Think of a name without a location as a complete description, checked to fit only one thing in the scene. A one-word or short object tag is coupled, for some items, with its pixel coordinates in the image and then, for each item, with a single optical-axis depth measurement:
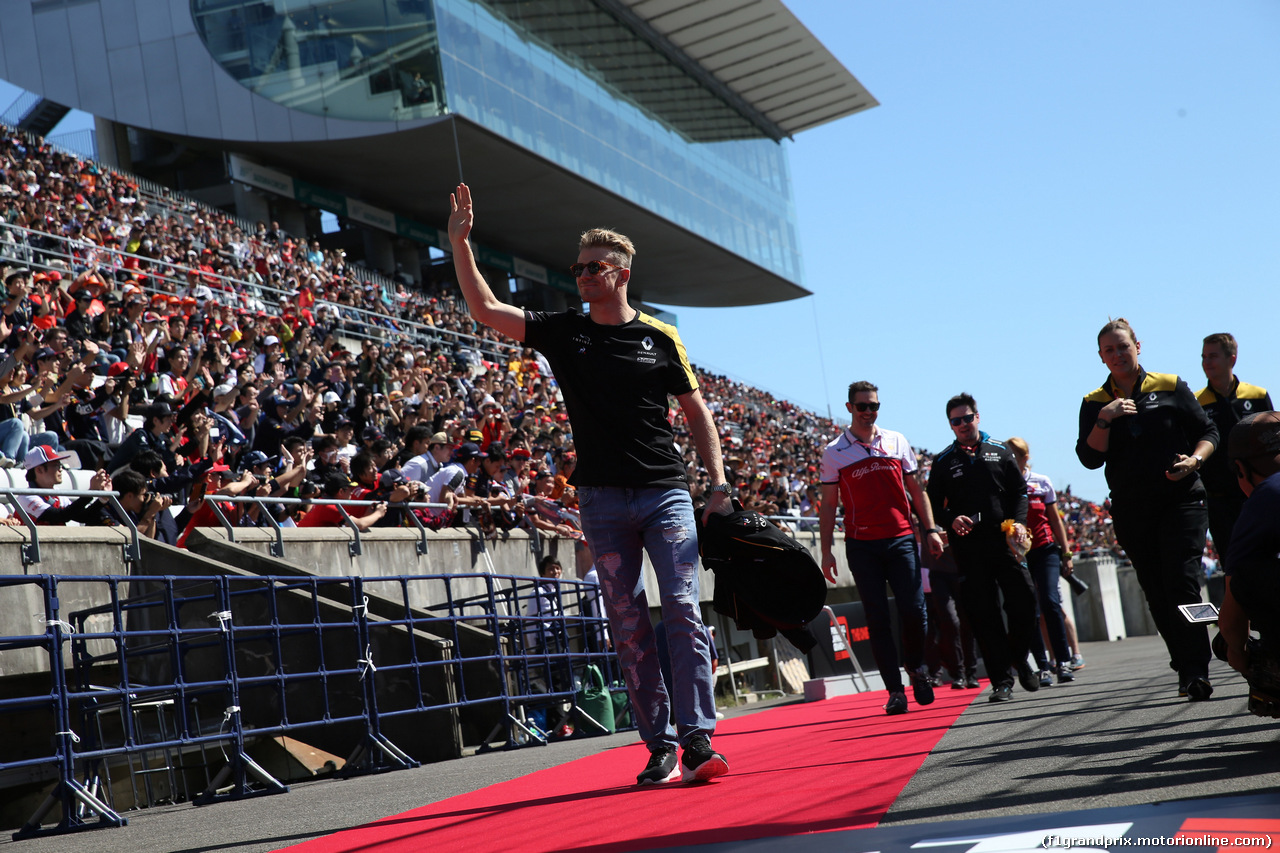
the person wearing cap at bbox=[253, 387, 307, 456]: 12.69
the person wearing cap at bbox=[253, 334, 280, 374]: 15.04
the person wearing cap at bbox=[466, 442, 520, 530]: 13.28
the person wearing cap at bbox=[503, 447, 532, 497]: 14.12
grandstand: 17.34
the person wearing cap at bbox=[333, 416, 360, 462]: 12.94
